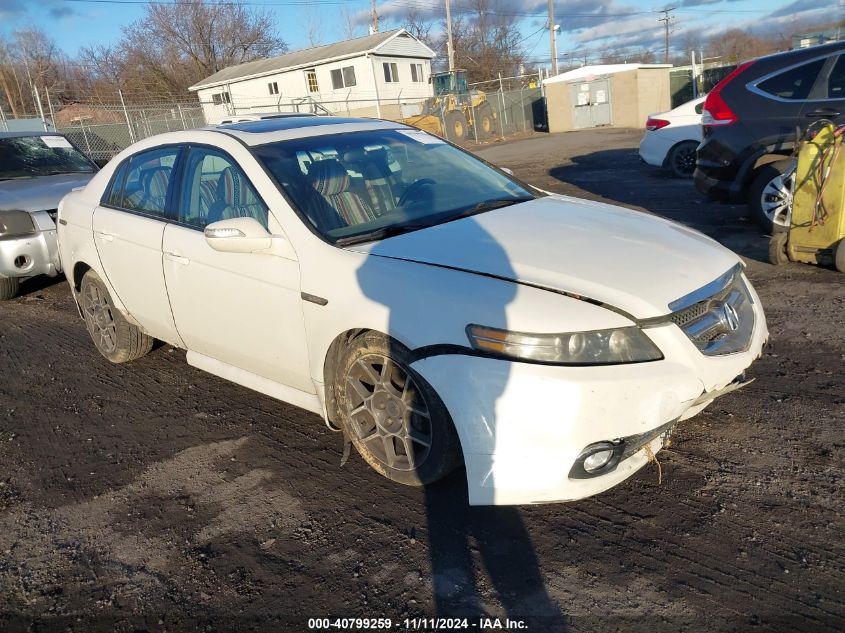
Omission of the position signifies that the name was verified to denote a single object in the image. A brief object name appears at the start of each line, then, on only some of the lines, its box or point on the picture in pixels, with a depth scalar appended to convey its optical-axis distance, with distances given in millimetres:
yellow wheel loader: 27156
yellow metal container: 5809
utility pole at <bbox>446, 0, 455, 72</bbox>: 39562
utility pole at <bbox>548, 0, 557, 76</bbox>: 44375
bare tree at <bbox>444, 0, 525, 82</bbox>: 59688
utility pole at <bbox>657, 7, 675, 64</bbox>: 79188
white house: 38594
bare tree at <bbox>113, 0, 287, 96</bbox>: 54344
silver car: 7254
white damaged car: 2705
